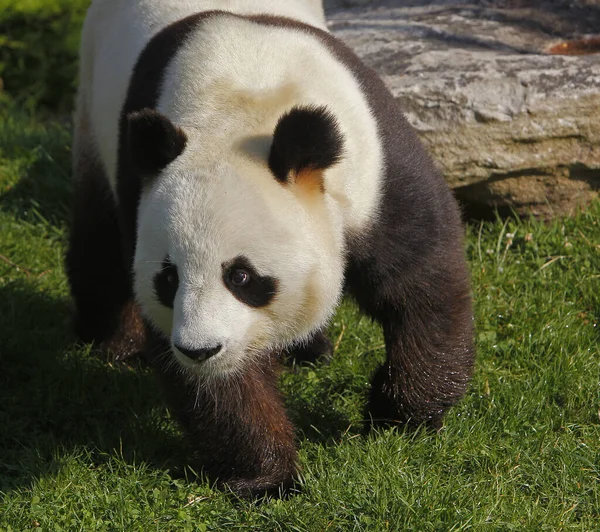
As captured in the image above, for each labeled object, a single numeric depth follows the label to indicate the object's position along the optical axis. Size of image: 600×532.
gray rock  10.94
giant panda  6.44
